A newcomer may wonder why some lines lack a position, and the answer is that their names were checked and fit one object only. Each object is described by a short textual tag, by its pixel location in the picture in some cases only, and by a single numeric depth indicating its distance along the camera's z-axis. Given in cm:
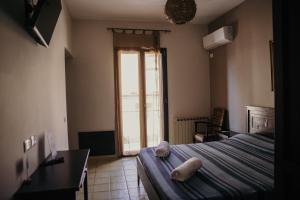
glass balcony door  499
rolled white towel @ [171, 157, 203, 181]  215
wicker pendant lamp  264
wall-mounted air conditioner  431
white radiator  522
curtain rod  486
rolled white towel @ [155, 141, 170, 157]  289
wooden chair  461
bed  192
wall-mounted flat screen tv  184
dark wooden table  165
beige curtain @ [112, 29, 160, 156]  487
